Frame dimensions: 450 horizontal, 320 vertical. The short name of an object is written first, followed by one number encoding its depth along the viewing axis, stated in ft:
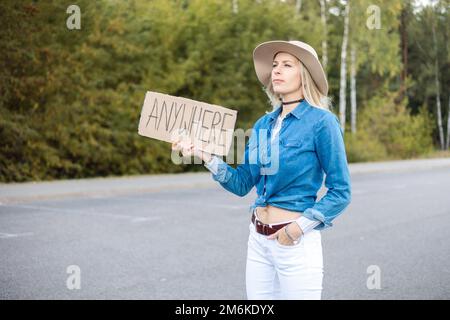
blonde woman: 9.89
